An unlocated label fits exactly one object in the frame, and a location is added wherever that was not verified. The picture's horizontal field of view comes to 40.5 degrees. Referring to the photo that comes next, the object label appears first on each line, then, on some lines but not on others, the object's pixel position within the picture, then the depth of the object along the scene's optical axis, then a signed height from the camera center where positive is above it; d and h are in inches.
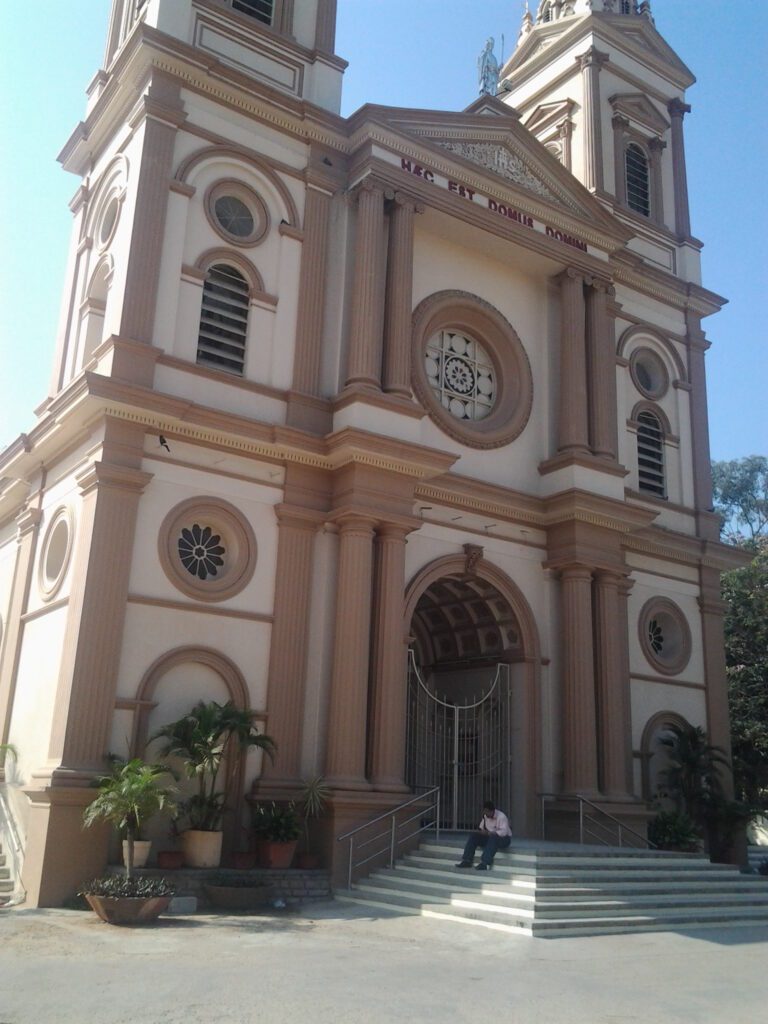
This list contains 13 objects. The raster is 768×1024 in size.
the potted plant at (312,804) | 626.8 -3.3
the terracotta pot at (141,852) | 561.9 -31.5
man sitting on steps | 600.1 -17.1
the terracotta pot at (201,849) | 583.2 -29.9
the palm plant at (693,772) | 850.1 +33.9
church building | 642.2 +230.2
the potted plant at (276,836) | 607.2 -21.8
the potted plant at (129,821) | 489.4 -15.1
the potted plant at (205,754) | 585.6 +21.8
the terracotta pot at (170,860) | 572.1 -35.7
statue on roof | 944.9 +648.1
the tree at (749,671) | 1167.6 +168.2
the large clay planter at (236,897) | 542.6 -51.5
